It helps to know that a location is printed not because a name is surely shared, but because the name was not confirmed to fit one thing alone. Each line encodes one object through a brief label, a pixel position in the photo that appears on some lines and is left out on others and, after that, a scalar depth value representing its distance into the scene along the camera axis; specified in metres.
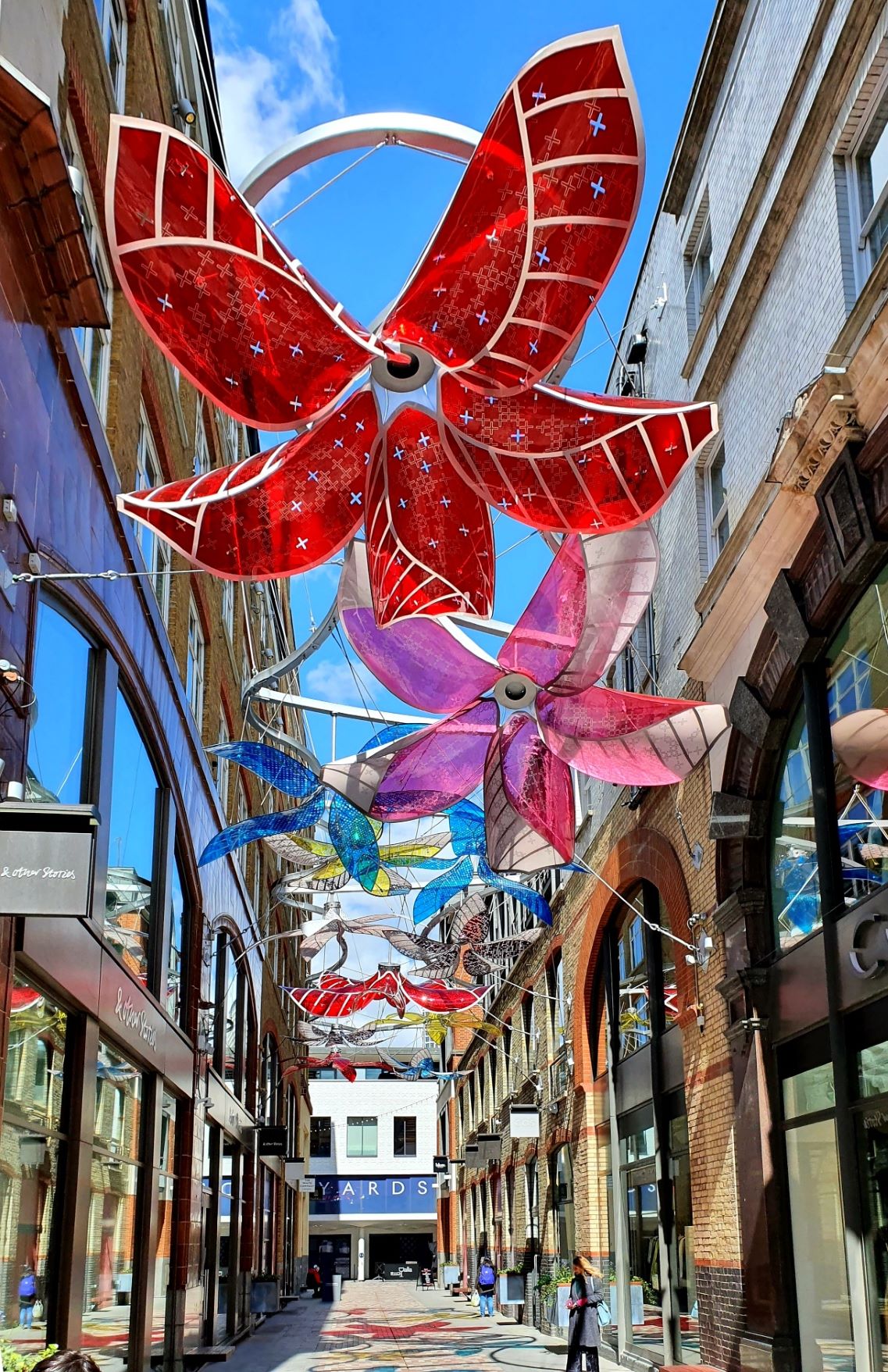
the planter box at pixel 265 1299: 30.47
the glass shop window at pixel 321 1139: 71.88
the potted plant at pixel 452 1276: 46.03
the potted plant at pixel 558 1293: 22.33
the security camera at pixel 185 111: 16.92
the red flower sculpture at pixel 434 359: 7.42
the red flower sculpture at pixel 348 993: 32.34
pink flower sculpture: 11.52
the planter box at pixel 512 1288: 29.72
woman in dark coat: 15.97
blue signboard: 70.69
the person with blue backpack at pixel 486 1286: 32.34
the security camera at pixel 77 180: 8.20
